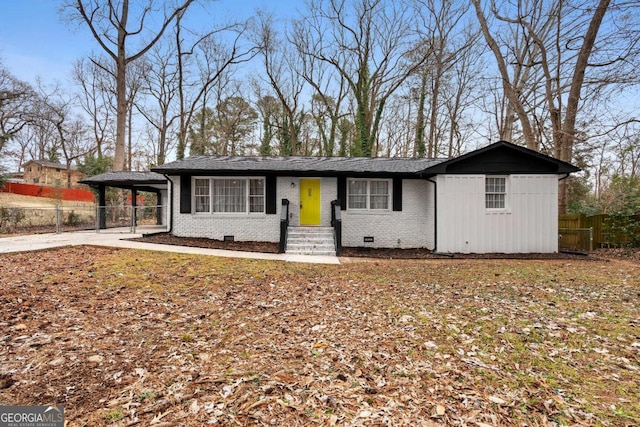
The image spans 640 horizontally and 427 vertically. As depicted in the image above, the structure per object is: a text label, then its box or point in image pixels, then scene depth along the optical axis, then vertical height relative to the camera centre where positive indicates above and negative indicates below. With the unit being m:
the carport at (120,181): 13.45 +1.43
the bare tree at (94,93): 27.07 +11.18
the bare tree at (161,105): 25.03 +9.55
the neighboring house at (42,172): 43.16 +6.01
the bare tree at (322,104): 24.12 +9.81
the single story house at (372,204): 10.22 +0.39
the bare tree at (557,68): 10.62 +6.56
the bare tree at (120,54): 17.41 +9.44
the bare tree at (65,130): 28.27 +9.07
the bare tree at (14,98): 21.33 +8.65
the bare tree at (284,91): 23.69 +10.58
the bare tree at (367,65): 22.33 +11.60
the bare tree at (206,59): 23.12 +12.57
